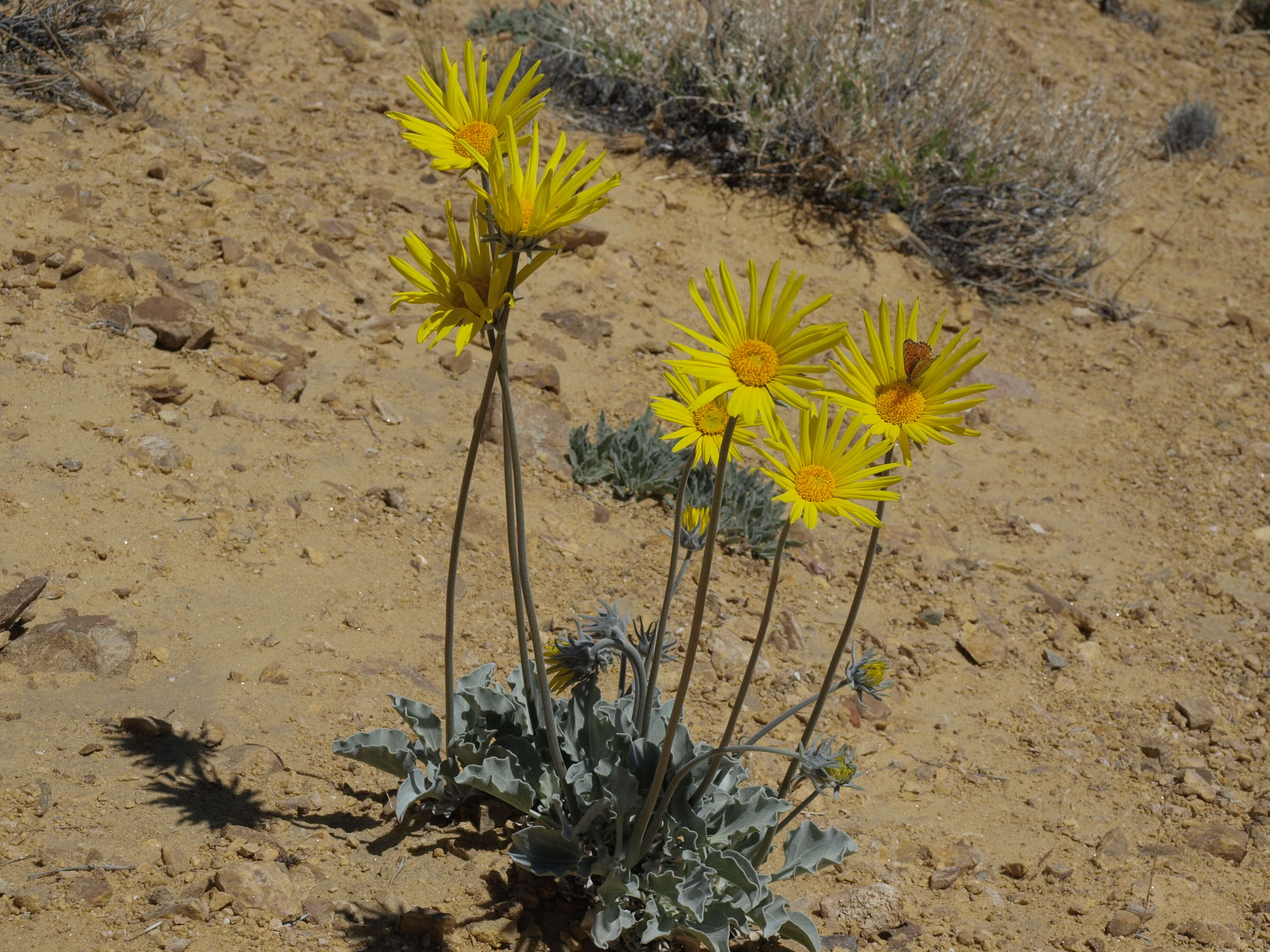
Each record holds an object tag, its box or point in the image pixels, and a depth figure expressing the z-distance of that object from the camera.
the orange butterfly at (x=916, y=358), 1.95
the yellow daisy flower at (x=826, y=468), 1.96
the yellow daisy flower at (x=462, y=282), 1.88
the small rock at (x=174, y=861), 2.30
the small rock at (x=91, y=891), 2.19
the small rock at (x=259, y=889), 2.27
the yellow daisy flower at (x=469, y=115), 1.95
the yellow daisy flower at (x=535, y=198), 1.75
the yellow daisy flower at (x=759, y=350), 1.70
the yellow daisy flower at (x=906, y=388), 1.93
